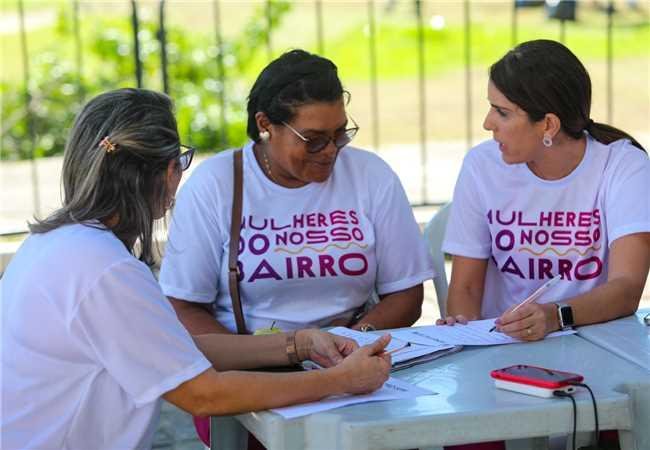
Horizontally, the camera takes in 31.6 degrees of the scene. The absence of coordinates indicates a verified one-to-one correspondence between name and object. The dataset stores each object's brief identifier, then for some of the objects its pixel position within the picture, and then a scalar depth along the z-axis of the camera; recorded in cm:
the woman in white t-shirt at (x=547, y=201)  290
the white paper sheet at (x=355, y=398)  210
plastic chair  334
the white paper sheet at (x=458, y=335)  256
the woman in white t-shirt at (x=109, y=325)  206
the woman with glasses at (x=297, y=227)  301
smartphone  210
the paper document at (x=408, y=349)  241
